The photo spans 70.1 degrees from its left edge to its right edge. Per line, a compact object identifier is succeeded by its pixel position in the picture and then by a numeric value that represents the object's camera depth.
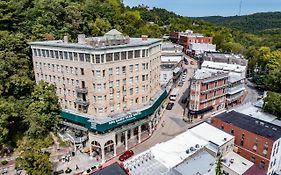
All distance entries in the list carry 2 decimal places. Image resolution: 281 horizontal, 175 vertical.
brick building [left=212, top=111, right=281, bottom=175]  40.45
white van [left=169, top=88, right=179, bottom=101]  71.92
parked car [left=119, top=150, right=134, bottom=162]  44.74
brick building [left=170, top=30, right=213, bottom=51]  119.34
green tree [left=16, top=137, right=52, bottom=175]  34.75
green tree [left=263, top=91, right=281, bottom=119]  51.29
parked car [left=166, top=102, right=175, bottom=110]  67.66
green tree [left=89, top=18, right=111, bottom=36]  70.48
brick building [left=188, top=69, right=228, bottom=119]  59.37
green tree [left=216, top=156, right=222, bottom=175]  29.88
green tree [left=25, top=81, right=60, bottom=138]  45.06
